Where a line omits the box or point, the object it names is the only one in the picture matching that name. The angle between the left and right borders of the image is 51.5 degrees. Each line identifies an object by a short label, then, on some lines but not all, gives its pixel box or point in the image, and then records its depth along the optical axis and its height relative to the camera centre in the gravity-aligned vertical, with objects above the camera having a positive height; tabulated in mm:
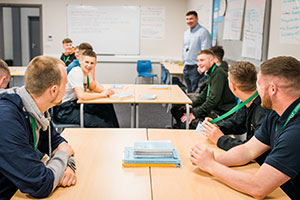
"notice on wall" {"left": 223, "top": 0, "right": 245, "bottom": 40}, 4395 +480
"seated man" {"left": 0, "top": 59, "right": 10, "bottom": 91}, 2248 -208
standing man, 5711 +99
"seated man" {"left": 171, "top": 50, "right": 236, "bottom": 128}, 3409 -476
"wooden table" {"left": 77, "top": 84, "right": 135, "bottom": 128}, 3266 -554
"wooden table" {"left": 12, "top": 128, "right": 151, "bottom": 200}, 1347 -611
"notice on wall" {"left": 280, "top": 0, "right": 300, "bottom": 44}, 2883 +306
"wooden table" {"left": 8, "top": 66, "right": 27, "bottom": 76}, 5461 -455
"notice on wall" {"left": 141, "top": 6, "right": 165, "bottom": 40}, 8211 +729
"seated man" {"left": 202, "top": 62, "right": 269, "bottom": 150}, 1934 -383
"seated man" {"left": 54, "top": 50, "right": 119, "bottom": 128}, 3377 -621
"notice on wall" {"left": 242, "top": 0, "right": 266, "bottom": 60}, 3676 +296
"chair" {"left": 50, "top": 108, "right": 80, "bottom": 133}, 3327 -820
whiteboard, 8133 +592
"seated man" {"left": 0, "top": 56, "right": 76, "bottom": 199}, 1230 -360
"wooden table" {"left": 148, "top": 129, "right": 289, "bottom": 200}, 1351 -614
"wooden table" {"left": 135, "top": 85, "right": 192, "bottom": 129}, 3435 -541
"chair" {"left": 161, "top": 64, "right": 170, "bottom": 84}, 6985 -615
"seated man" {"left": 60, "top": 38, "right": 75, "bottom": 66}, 6445 -68
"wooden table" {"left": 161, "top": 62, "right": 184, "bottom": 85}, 6152 -377
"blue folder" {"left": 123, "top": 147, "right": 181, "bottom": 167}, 1638 -585
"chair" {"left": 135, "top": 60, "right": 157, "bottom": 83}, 8180 -448
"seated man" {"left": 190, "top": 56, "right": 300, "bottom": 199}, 1271 -386
